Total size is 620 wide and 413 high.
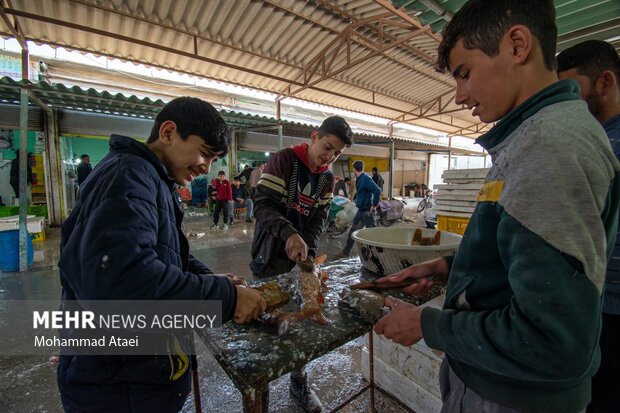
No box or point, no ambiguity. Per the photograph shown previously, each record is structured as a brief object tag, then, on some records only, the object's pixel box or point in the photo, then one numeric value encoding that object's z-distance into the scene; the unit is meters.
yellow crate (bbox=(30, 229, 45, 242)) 6.48
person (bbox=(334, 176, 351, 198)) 9.59
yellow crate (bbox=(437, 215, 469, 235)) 3.67
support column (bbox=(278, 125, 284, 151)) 8.48
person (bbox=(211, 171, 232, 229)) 8.53
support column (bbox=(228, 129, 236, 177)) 10.54
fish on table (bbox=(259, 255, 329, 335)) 1.28
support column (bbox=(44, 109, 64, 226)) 7.63
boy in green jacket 0.59
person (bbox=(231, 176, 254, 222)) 10.17
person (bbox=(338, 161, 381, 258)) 6.66
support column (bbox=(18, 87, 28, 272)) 4.79
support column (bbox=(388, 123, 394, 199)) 11.62
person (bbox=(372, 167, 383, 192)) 10.27
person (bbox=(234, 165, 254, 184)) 10.95
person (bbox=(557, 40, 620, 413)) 1.35
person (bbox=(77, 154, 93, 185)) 7.46
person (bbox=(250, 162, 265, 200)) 10.09
